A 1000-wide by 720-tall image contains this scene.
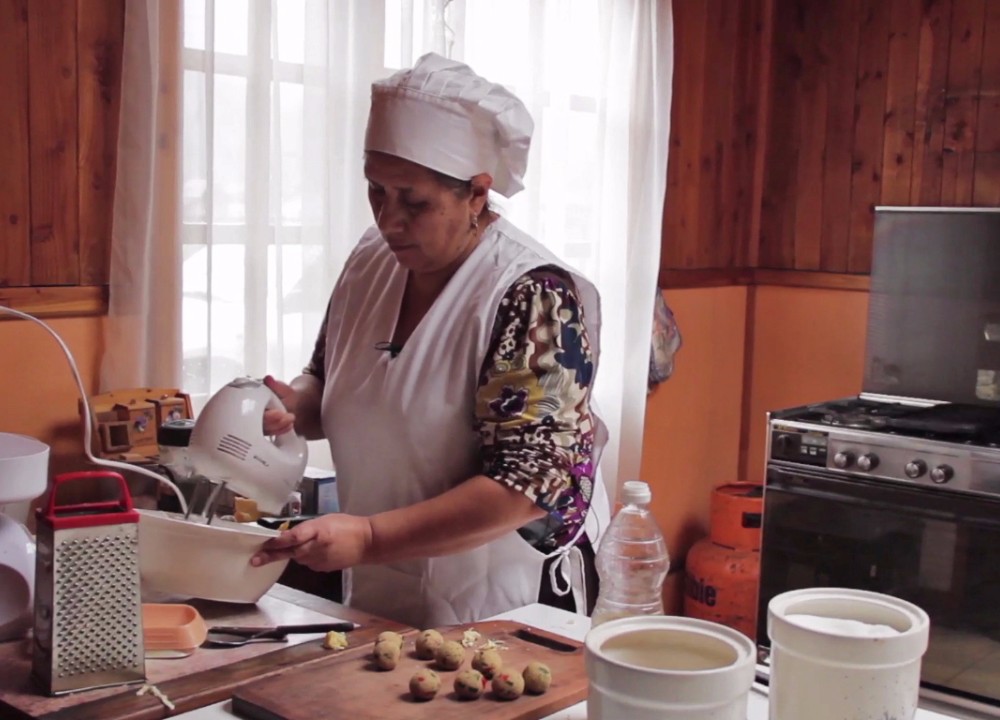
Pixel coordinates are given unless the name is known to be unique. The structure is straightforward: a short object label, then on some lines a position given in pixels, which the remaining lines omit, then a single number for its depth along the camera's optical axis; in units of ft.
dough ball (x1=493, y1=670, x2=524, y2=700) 4.17
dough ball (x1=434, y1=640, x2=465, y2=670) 4.44
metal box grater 4.33
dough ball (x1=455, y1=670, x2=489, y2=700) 4.15
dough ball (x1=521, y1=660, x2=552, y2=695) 4.24
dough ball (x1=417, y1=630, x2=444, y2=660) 4.53
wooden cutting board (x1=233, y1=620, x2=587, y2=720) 4.07
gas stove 9.69
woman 5.17
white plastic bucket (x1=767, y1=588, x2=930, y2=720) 3.21
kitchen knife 4.88
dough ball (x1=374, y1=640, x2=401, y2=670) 4.44
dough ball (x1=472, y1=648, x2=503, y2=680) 4.34
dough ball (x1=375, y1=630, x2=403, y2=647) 4.57
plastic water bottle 7.32
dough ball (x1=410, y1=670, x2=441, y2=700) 4.12
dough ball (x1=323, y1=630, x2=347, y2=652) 4.82
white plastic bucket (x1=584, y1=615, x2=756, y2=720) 3.09
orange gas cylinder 12.07
